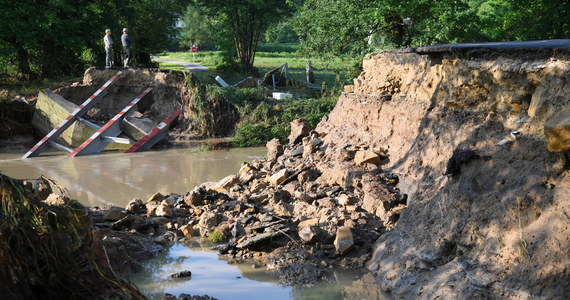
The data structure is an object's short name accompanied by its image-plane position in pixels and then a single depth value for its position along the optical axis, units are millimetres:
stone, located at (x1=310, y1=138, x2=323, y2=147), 11477
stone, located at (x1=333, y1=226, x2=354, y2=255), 7816
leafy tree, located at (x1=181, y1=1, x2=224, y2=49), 53784
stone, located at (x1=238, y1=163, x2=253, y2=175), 11848
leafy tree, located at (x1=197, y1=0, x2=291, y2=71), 31094
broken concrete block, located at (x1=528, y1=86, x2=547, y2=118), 6453
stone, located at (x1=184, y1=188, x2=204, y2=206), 10367
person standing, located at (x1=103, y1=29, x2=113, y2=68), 21016
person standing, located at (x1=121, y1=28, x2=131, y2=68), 21359
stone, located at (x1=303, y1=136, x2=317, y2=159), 11305
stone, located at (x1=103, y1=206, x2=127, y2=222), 9461
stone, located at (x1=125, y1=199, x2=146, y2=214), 10466
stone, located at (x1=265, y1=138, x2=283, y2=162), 12297
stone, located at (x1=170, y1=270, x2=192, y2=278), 7730
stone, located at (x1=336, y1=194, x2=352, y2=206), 8875
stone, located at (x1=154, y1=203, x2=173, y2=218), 10047
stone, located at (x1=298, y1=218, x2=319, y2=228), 8509
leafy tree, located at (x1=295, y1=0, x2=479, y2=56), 16375
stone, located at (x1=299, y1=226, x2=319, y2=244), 8094
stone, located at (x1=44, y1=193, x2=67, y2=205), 8431
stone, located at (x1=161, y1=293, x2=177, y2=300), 6853
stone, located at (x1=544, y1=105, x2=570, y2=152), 5582
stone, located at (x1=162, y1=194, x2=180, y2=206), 10752
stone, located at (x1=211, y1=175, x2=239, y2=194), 11227
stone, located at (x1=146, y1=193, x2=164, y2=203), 11125
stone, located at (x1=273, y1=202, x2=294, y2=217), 9406
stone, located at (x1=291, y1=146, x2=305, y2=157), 11797
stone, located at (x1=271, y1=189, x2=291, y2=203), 9742
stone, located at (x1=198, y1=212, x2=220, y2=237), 9352
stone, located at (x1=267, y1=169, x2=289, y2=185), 10656
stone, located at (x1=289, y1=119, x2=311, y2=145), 12500
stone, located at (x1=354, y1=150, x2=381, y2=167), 9438
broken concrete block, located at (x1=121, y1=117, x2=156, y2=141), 18766
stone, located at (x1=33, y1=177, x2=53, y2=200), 9734
